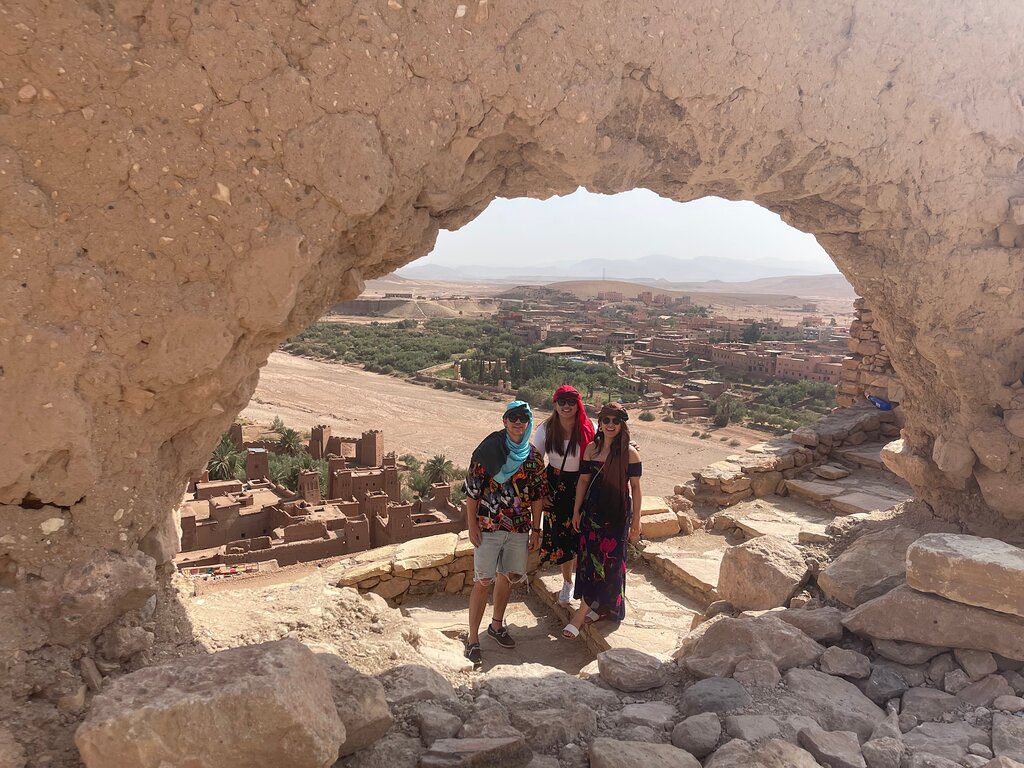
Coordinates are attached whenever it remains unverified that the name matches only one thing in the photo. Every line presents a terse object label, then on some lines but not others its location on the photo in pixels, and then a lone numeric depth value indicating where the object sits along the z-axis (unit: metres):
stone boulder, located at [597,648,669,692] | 2.82
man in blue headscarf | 3.60
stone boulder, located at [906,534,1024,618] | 2.76
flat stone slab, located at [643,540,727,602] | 4.94
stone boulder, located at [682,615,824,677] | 2.86
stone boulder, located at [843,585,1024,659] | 2.78
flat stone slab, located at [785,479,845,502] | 7.26
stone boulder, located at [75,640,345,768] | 1.55
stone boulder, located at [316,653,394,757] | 2.06
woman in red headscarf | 3.93
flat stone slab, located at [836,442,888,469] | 7.93
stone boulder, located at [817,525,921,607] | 3.36
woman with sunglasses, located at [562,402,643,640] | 3.81
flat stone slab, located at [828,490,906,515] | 6.72
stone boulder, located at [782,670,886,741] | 2.46
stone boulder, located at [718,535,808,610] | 3.65
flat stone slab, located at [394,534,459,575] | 5.02
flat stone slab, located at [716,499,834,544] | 6.20
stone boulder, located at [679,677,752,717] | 2.53
